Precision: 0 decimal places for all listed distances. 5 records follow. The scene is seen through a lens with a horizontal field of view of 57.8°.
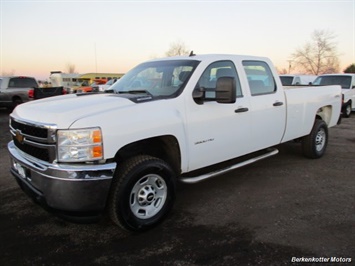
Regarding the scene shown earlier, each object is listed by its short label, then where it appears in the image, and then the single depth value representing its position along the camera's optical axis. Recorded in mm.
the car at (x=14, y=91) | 14242
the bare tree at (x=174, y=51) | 50250
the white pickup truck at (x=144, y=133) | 2957
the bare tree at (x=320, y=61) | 48941
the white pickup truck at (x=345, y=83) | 12993
